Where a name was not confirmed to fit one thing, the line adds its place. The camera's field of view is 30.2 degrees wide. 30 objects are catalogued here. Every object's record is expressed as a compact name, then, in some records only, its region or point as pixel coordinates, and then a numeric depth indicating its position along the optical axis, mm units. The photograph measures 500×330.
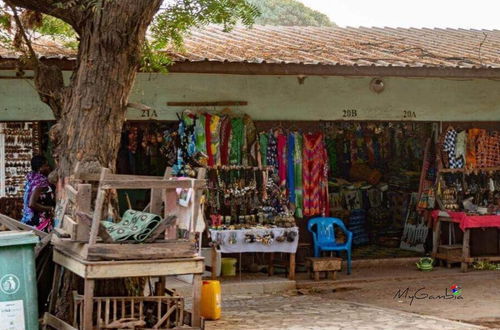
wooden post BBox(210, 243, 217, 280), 12227
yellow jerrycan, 10023
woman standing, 10898
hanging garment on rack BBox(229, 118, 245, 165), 12984
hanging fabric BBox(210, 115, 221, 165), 12812
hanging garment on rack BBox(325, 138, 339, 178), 14867
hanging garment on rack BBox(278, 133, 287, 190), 13312
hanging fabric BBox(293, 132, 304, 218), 13438
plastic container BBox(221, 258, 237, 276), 12797
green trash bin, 8102
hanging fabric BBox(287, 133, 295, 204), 13398
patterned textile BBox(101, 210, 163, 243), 8242
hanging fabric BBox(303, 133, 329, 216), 13539
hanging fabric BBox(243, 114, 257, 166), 13062
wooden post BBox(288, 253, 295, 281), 12523
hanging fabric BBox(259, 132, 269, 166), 13219
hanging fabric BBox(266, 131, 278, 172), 13266
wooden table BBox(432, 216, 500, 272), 13641
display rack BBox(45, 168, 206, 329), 7969
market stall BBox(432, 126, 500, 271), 14102
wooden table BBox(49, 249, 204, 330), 7938
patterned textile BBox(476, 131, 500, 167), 14344
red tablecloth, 13555
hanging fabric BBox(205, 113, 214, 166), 12789
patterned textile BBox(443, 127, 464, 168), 14211
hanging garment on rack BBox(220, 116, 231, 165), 12906
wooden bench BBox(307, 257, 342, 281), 12836
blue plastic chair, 13258
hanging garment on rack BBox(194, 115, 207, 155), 12734
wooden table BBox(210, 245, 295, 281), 12242
